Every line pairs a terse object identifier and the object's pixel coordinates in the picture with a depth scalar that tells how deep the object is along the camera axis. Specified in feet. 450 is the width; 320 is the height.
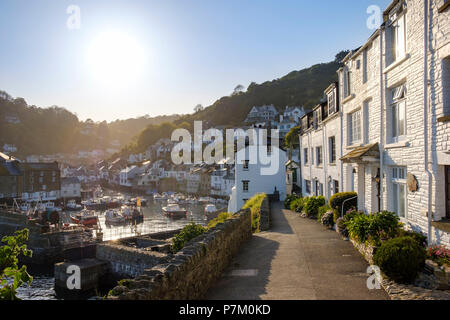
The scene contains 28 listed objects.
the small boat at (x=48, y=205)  250.86
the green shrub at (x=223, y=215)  73.94
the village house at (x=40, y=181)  272.51
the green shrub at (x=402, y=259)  23.26
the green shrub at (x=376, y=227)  30.46
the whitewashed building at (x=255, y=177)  129.59
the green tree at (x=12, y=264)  11.63
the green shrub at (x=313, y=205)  71.46
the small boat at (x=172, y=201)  277.03
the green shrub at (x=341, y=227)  45.46
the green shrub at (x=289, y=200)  97.94
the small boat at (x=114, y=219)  213.05
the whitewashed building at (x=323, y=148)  61.77
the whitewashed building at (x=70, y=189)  310.65
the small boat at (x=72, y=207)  272.31
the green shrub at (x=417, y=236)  28.78
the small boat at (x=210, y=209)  211.82
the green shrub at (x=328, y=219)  55.57
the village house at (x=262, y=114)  456.04
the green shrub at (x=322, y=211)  62.38
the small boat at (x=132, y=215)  212.23
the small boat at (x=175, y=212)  227.81
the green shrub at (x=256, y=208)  67.49
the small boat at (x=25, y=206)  240.65
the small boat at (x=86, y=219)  202.69
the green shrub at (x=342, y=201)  51.37
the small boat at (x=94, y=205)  274.03
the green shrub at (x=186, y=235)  55.21
